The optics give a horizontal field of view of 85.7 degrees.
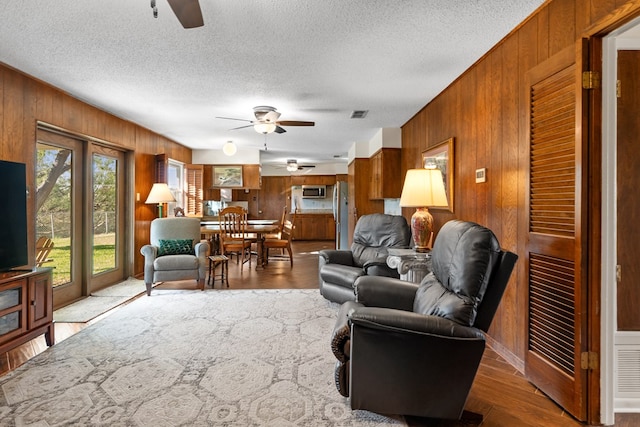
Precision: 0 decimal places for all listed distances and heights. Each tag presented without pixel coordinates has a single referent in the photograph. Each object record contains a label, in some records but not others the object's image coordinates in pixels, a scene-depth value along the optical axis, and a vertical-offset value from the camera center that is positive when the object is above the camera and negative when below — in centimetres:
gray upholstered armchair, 464 -60
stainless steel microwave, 1133 +65
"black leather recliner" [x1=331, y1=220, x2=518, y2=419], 172 -66
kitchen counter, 1141 -4
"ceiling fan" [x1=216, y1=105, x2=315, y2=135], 448 +119
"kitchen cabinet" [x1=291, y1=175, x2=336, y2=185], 1130 +103
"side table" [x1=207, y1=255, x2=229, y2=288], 507 -83
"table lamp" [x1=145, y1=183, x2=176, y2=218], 561 +25
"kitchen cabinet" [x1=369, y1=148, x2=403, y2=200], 593 +64
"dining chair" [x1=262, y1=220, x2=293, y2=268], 657 -63
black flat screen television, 274 -6
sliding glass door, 400 -1
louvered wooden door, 192 -15
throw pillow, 493 -53
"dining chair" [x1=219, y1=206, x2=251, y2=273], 595 -34
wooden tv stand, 252 -76
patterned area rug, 193 -115
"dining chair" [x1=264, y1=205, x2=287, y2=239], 709 -54
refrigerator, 845 -11
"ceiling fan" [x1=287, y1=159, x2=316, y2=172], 952 +129
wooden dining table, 612 -35
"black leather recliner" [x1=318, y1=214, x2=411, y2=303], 369 -54
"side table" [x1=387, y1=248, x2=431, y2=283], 299 -46
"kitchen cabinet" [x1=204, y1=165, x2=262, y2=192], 833 +79
